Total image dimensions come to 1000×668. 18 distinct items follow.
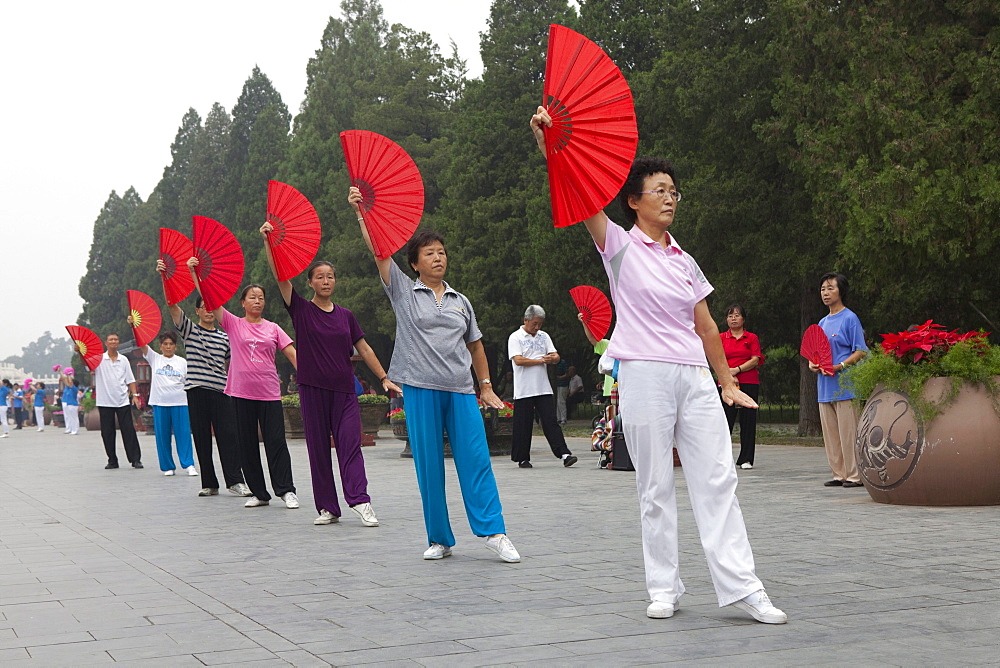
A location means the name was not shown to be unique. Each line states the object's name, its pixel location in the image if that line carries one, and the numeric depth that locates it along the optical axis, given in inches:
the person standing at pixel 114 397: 689.6
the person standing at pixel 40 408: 1644.6
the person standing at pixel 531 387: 602.2
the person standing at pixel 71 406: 1455.5
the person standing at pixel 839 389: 427.8
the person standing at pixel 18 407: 1869.7
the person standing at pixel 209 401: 476.7
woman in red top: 541.0
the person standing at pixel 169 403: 609.3
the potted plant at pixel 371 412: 1012.5
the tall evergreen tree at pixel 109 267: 3122.5
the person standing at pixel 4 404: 1465.3
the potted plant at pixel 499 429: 733.3
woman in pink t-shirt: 423.2
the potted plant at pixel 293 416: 1048.8
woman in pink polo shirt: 204.8
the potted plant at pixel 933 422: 352.8
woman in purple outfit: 362.9
